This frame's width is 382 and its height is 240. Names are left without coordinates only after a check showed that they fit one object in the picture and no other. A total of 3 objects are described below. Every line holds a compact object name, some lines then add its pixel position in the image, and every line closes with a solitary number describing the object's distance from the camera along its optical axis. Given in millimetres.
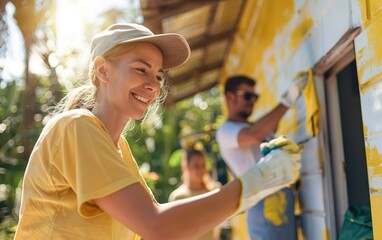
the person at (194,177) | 5770
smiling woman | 1714
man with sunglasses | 3771
